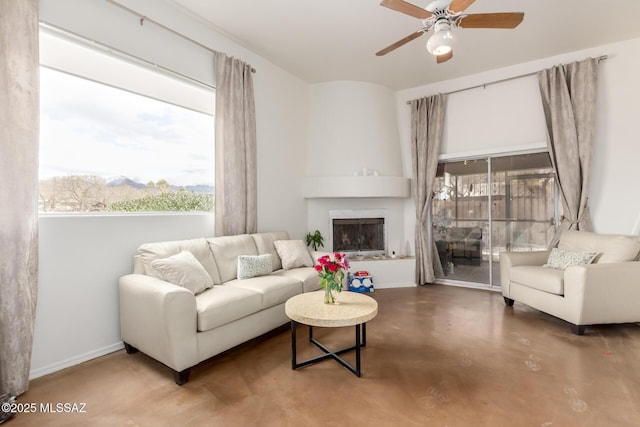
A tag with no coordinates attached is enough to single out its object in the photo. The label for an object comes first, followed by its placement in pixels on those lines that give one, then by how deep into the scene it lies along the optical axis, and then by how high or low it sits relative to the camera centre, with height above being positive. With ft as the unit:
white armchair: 9.26 -2.31
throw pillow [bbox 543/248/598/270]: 10.49 -1.62
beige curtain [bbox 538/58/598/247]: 12.09 +3.27
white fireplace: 16.25 -1.01
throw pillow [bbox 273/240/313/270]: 11.76 -1.62
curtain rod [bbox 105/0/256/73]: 8.32 +5.63
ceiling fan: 6.83 +4.52
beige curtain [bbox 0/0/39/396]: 6.31 +0.51
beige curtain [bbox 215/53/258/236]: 11.14 +2.34
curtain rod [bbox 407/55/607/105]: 12.11 +5.98
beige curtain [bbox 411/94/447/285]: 15.47 +2.44
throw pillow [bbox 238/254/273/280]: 10.19 -1.79
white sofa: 6.81 -2.32
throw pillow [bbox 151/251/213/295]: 8.00 -1.57
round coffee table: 6.81 -2.31
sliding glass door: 13.78 +0.04
